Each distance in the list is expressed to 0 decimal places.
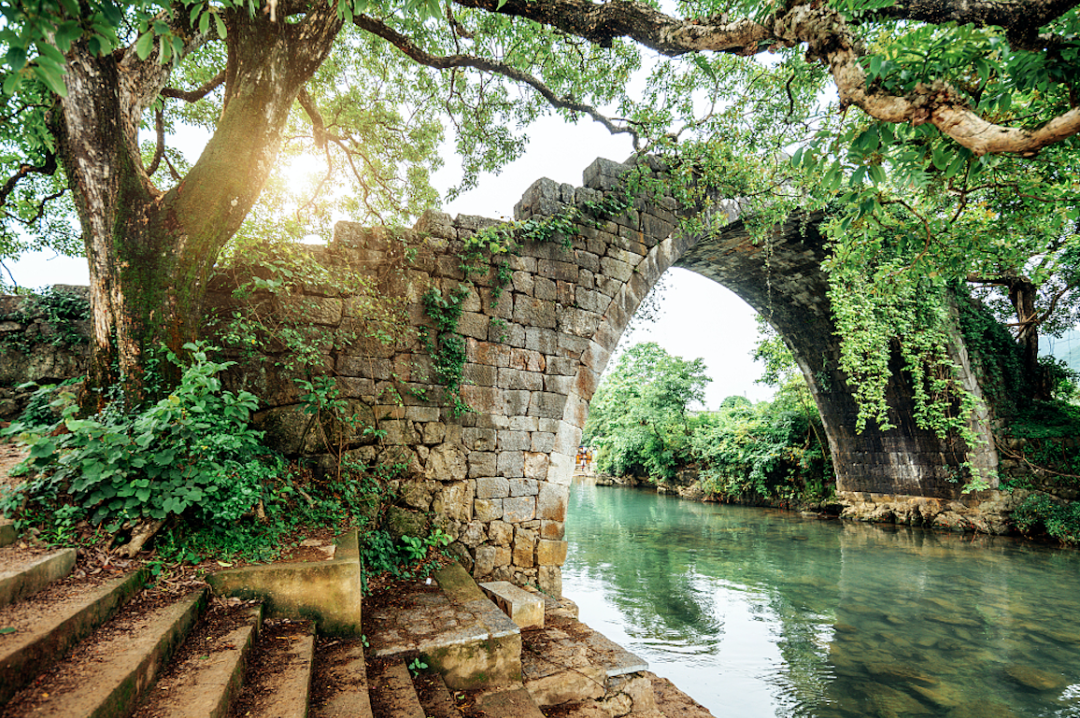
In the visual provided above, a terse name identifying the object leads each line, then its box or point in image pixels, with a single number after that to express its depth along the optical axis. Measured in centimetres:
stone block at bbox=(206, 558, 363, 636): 219
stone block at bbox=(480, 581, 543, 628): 330
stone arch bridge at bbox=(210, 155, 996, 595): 399
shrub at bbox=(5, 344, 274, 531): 216
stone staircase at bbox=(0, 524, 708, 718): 138
